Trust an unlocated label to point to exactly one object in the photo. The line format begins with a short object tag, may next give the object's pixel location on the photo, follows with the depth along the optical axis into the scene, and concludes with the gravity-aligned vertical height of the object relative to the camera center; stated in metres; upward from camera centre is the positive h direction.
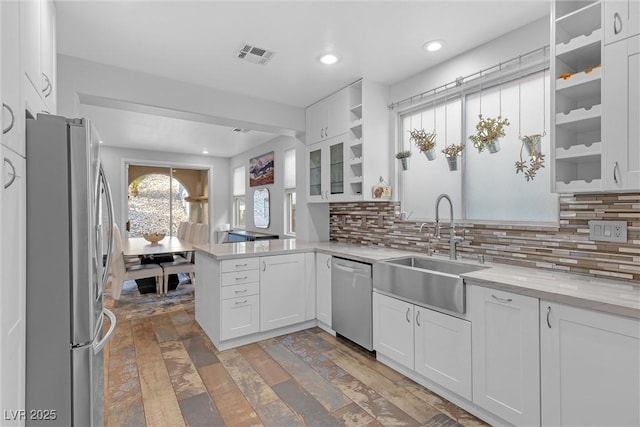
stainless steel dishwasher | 2.60 -0.77
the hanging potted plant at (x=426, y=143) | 2.59 +0.57
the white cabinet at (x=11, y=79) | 0.99 +0.44
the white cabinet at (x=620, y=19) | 1.46 +0.91
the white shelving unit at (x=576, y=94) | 1.65 +0.66
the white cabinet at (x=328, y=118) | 3.26 +1.04
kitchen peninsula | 1.37 -0.70
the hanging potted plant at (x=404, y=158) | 2.85 +0.49
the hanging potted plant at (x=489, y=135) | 2.10 +0.51
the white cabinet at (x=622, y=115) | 1.47 +0.45
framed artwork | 5.78 +0.82
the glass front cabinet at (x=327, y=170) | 3.32 +0.47
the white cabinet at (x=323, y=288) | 3.07 -0.75
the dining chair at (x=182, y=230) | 5.85 -0.31
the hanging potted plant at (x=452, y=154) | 2.42 +0.45
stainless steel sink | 1.92 -0.47
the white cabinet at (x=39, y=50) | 1.25 +0.75
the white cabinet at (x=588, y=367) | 1.30 -0.69
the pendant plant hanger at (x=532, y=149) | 1.99 +0.39
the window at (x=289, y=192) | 5.25 +0.35
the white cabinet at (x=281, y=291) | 2.97 -0.75
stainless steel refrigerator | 1.20 -0.23
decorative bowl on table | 4.87 -0.37
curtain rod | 2.14 +1.06
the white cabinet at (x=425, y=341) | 1.91 -0.87
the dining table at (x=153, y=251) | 4.19 -0.50
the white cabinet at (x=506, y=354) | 1.59 -0.76
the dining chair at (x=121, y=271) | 4.03 -0.75
